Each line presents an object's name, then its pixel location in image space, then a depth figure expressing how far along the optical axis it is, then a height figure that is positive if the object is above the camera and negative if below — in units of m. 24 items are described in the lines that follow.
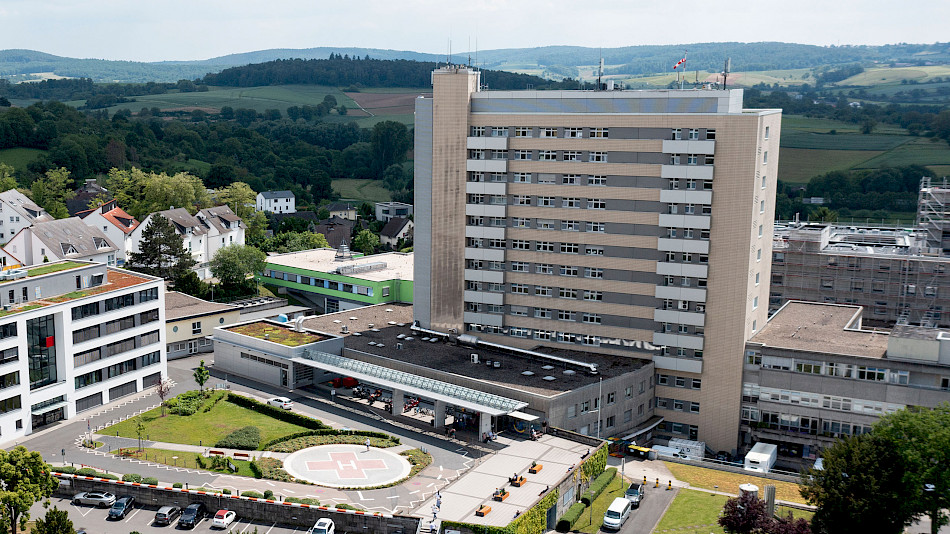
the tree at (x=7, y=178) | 180.75 -13.93
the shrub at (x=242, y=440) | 75.24 -27.83
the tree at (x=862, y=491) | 57.91 -24.06
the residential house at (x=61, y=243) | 123.31 -18.75
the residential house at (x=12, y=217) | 153.88 -18.53
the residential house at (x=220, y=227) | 149.25 -19.03
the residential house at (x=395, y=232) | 187.75 -23.65
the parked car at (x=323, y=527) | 59.59 -27.73
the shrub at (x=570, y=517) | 63.31 -28.67
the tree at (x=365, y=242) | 170.62 -23.77
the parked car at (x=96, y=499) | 65.06 -28.59
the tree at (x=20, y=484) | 56.28 -24.50
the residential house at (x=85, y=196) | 178.62 -17.34
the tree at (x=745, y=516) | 58.25 -25.80
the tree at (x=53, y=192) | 175.00 -16.49
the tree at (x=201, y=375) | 89.25 -26.25
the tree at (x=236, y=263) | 133.00 -22.04
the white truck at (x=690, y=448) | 80.12 -29.53
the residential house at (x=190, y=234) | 142.25 -19.17
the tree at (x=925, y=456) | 57.94 -21.40
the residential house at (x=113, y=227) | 139.62 -17.83
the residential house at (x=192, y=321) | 105.75 -25.26
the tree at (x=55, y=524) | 55.16 -26.02
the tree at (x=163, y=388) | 83.88 -27.35
